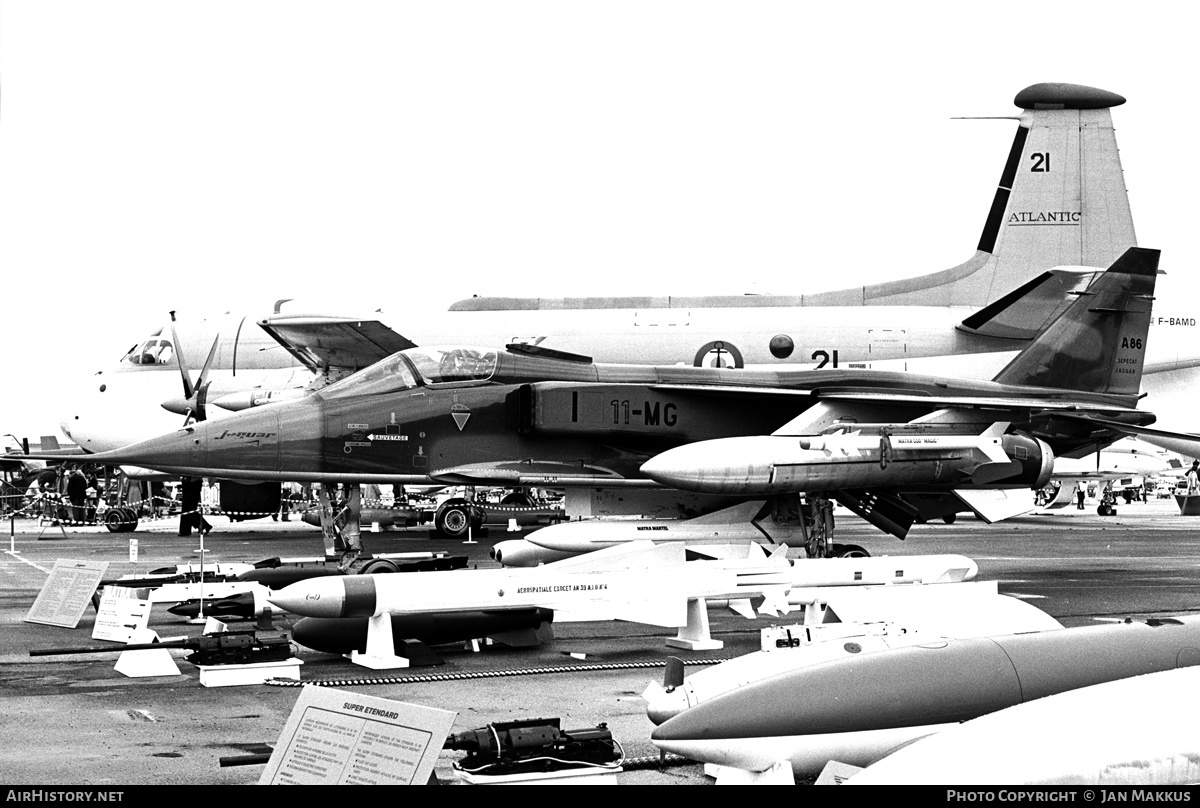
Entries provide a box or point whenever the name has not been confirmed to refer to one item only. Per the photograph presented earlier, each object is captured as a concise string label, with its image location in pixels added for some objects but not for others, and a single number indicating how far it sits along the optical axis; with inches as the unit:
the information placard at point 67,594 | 494.6
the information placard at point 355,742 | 188.9
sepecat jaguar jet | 550.9
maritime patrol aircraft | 874.1
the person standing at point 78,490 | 1443.2
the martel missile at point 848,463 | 538.0
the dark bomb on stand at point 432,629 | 427.2
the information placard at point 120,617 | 450.0
